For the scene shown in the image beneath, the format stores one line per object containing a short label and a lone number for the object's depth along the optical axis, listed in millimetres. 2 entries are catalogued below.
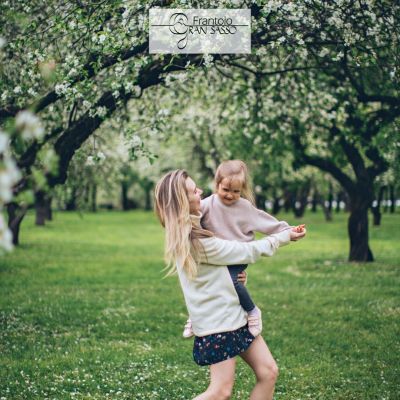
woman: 4953
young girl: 5113
